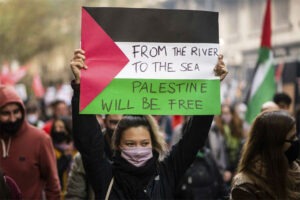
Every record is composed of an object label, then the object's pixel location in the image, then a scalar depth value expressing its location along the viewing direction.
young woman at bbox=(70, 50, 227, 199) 4.87
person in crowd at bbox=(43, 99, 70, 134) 12.05
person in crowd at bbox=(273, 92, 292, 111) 9.55
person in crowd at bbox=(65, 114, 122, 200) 6.50
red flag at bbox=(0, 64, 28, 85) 22.94
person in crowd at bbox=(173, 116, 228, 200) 8.55
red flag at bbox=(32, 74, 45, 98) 29.01
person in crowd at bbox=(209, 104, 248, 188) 10.91
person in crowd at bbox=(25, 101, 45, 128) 13.83
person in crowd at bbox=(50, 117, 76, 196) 8.59
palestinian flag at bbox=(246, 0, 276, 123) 10.33
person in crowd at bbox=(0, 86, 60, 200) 6.98
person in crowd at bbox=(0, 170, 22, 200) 5.11
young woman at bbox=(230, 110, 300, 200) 4.31
